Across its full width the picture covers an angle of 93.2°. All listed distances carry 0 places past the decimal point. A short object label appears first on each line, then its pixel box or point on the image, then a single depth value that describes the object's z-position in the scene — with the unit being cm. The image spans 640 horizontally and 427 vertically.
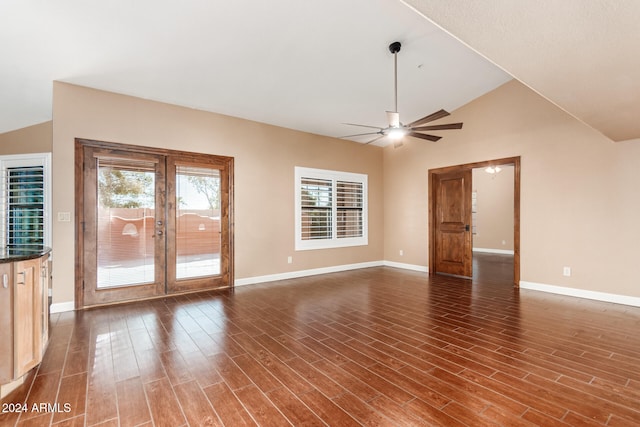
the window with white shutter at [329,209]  616
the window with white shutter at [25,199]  477
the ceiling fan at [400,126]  349
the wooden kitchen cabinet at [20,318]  207
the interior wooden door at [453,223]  600
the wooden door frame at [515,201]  517
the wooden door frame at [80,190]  396
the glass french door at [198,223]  472
